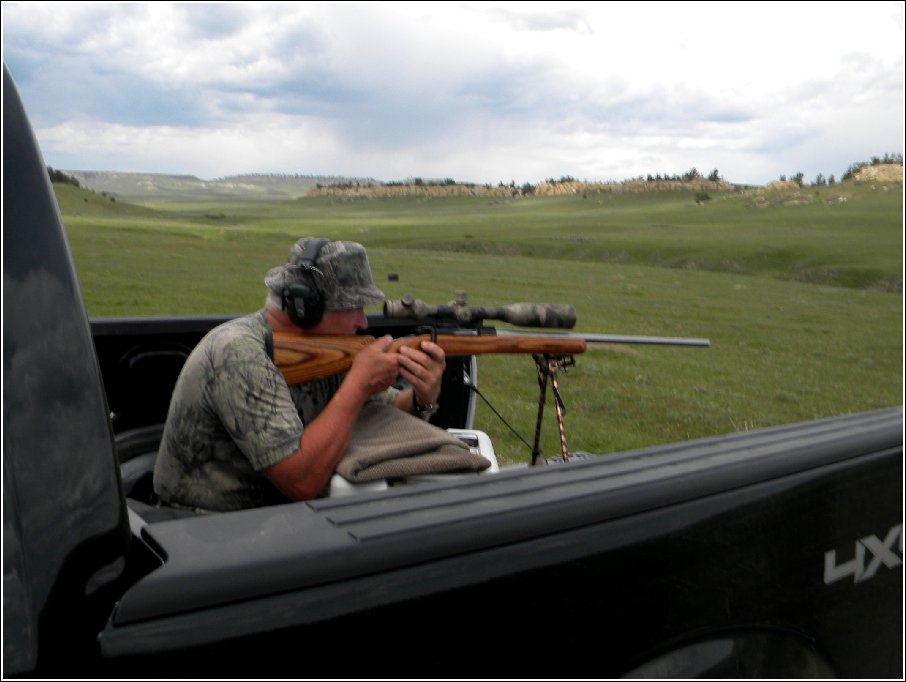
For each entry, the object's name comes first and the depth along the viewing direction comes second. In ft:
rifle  9.71
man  8.75
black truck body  4.48
